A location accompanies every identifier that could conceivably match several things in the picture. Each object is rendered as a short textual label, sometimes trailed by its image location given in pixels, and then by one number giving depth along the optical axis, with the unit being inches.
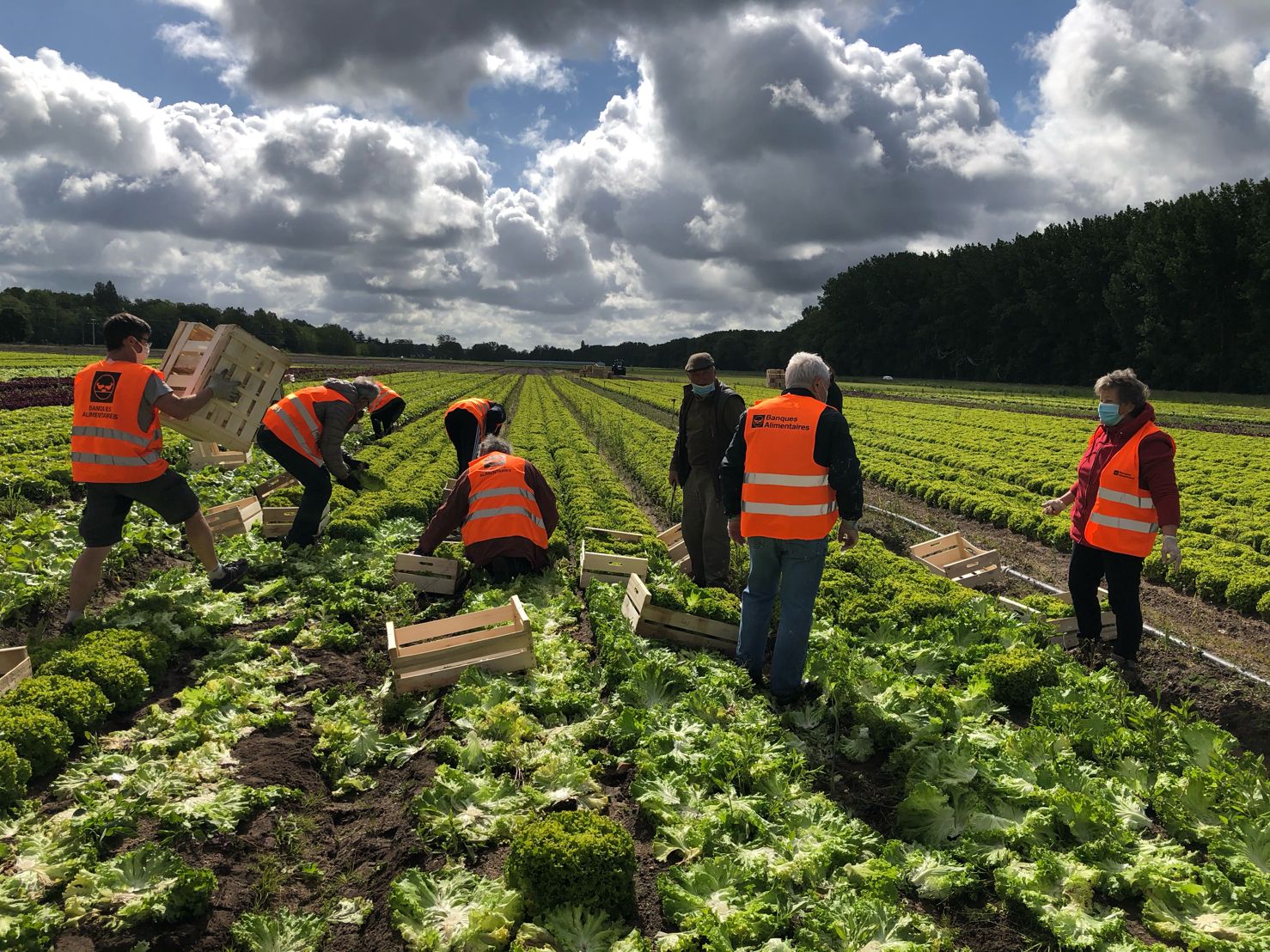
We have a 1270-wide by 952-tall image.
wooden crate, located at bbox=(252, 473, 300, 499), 427.5
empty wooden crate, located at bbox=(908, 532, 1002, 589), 372.5
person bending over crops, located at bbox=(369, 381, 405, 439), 388.5
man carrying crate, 256.4
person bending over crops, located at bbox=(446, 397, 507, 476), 405.7
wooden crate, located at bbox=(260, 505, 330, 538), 399.9
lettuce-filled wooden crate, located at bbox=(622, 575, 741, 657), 264.1
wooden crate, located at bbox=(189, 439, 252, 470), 478.6
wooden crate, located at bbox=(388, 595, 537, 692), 236.5
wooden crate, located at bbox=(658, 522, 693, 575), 353.7
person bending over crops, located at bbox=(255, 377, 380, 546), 354.0
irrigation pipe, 286.5
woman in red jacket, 253.3
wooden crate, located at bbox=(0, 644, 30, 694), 208.5
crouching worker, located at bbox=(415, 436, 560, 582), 307.6
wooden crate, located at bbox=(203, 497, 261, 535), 385.1
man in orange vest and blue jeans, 218.1
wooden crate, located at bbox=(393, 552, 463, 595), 325.4
